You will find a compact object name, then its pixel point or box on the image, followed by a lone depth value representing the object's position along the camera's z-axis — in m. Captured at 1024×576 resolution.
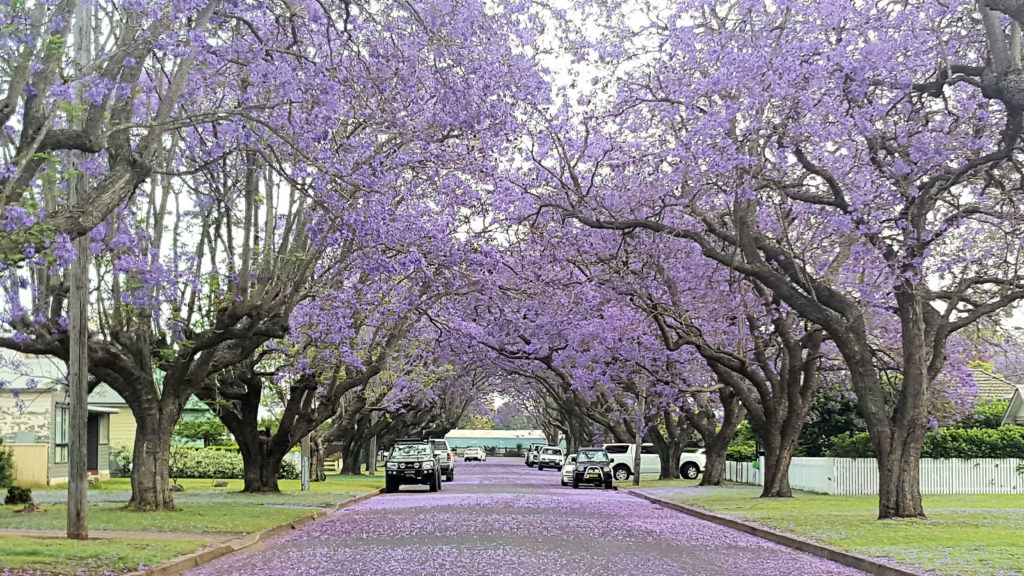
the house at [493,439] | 161.01
